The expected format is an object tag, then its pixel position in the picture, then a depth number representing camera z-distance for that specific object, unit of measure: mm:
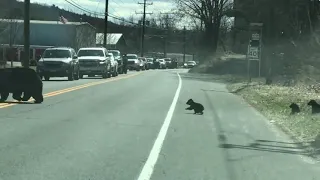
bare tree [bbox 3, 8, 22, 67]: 60594
